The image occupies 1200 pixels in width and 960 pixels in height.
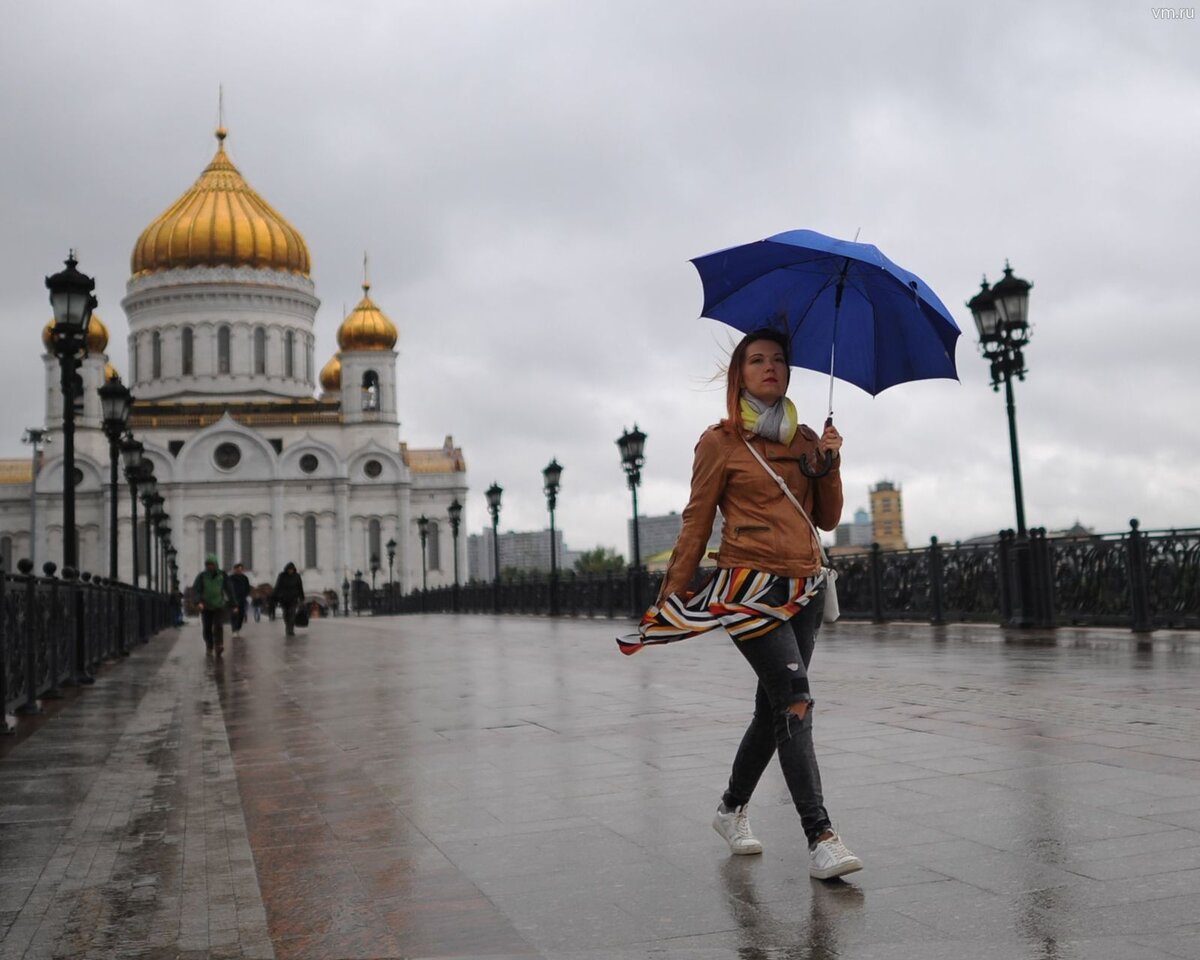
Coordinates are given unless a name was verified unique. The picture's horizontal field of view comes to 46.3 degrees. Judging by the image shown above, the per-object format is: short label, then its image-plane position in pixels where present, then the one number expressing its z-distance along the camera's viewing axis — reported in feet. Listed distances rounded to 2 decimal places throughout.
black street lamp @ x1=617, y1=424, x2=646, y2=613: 99.09
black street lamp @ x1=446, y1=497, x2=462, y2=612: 197.21
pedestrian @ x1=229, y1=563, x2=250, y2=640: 101.91
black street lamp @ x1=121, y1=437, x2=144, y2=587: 97.50
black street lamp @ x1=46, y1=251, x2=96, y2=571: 52.65
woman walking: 15.40
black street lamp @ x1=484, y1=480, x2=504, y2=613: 149.69
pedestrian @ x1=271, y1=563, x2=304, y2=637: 100.32
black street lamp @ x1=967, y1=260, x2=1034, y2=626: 59.93
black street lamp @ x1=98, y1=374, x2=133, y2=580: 78.28
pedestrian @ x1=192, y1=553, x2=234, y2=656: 68.95
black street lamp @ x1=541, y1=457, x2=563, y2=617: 122.93
